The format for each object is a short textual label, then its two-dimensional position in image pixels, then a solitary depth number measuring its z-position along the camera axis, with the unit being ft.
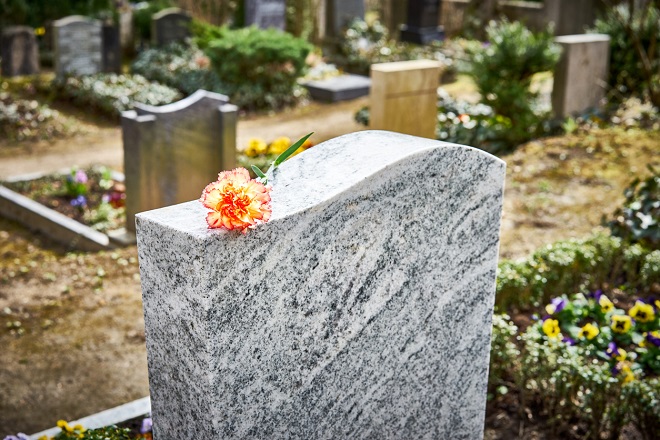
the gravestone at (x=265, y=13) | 44.34
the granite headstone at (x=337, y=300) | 7.89
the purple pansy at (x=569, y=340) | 13.58
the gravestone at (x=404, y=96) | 25.17
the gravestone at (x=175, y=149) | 21.12
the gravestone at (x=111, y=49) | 41.32
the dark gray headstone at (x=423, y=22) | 51.29
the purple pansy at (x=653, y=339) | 13.37
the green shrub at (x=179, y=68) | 38.45
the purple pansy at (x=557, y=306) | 14.17
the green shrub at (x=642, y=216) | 17.10
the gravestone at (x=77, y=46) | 39.40
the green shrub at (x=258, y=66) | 37.40
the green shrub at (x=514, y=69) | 28.99
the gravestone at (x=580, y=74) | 29.63
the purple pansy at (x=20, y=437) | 10.30
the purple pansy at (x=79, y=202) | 23.27
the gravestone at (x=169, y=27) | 44.65
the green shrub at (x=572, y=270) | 15.25
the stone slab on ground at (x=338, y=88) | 39.01
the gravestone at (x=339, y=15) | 50.26
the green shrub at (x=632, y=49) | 31.37
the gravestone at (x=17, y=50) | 41.01
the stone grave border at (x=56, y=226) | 21.56
